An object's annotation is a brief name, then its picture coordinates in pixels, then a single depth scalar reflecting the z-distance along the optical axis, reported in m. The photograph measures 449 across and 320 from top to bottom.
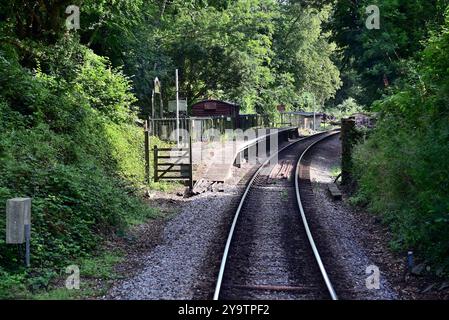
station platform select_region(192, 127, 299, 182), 21.69
